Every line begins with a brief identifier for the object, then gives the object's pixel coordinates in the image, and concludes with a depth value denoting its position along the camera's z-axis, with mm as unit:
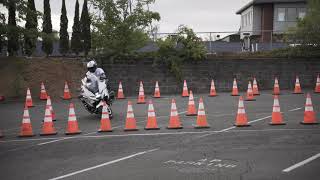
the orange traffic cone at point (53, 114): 16067
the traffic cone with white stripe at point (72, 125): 14620
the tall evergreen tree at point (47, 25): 31531
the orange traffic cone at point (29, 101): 22234
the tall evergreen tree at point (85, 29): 33000
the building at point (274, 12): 63375
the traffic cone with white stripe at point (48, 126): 14711
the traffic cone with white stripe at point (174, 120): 14802
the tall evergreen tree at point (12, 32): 27125
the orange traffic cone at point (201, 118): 14805
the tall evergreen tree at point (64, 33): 33406
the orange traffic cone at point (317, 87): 24964
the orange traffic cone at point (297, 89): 25225
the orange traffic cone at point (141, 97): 22677
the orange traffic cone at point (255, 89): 24944
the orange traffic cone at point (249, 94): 22338
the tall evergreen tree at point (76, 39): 33000
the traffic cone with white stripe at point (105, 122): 14711
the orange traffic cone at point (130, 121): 14805
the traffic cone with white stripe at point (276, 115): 14847
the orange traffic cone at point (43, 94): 25062
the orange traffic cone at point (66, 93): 25234
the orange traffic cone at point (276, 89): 25250
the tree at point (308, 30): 30266
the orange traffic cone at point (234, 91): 24892
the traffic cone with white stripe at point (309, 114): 14695
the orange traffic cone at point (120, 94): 25344
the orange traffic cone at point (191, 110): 17620
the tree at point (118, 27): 29641
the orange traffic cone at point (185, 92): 25170
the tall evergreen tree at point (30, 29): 27625
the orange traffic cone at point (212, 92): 25016
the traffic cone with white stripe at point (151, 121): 14828
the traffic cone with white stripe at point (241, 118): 14812
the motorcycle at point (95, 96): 17406
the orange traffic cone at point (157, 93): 25391
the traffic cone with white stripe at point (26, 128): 14625
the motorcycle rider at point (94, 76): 17828
